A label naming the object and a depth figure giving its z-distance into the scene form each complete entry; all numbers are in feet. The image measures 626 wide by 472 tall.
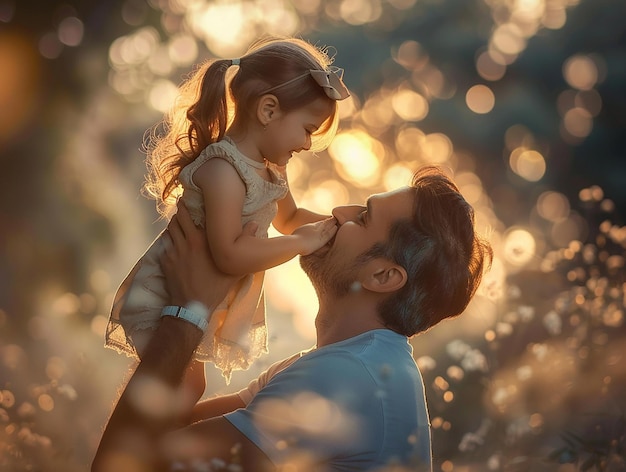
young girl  11.65
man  9.94
